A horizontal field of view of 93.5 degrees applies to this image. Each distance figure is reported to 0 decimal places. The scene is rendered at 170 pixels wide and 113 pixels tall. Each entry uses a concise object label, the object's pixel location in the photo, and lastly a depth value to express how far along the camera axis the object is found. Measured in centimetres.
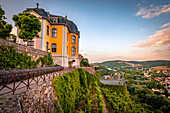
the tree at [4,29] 1247
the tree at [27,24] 1162
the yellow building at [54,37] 1592
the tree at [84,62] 2474
